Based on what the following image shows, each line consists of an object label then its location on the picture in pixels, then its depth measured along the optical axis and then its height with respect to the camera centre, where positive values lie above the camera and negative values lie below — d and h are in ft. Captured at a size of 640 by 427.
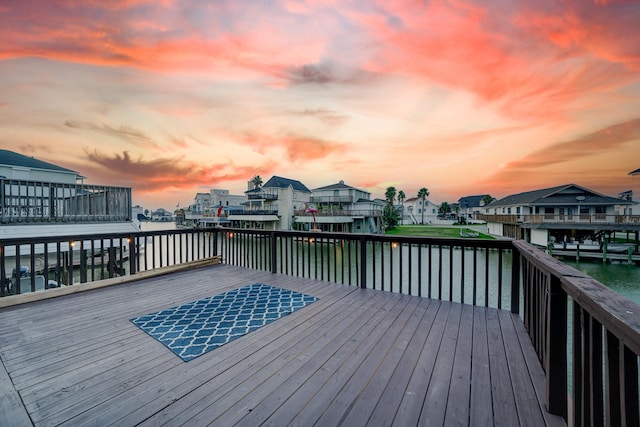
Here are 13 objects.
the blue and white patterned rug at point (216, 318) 7.07 -3.77
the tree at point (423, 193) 142.00 +12.48
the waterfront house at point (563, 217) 46.85 -0.99
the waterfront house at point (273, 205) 85.30 +3.98
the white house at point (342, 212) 78.23 +1.00
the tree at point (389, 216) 102.59 -0.95
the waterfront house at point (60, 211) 18.13 +0.53
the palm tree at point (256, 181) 126.62 +18.53
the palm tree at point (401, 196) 147.35 +11.17
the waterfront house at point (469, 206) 149.26 +5.20
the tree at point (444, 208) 153.34 +3.55
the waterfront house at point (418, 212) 148.81 +1.11
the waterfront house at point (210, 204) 113.12 +7.15
